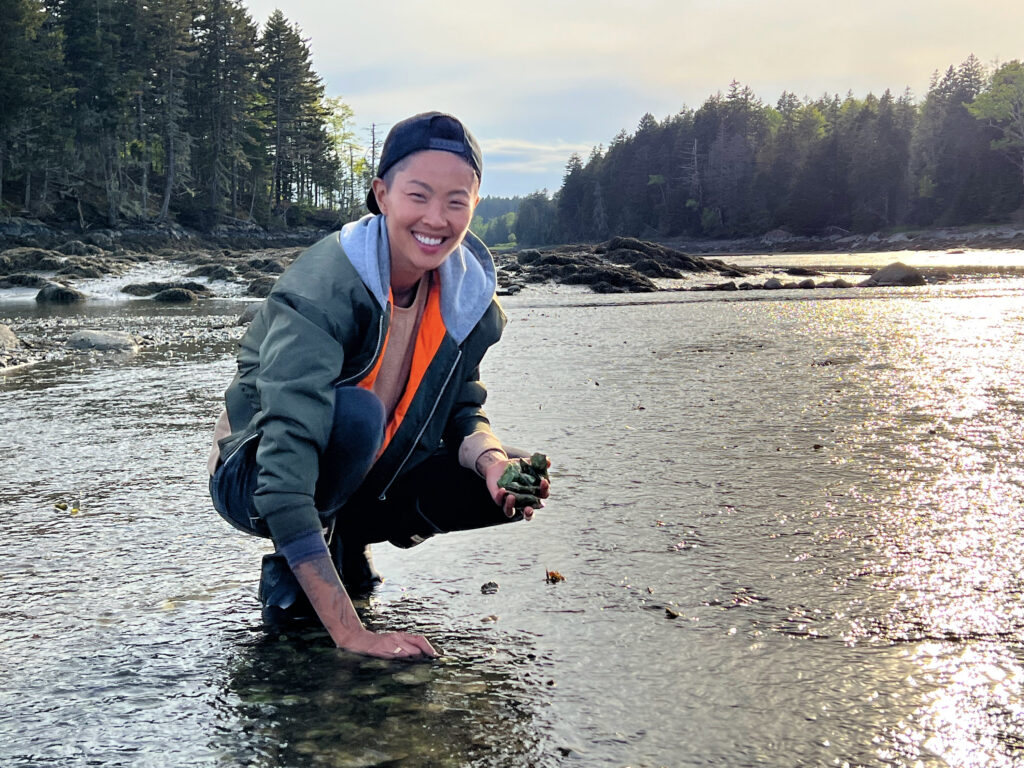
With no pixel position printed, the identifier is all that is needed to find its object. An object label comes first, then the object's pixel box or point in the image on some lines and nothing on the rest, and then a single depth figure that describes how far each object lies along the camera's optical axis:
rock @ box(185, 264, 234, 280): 23.15
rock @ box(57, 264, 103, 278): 22.61
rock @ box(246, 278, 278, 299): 20.02
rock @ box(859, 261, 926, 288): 21.58
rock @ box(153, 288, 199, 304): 17.95
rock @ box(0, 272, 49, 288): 20.66
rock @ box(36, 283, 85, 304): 17.48
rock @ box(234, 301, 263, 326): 12.28
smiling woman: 1.95
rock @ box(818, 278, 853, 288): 21.64
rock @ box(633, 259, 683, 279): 25.94
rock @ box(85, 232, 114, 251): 33.47
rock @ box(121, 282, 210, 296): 19.80
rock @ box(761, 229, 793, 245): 74.75
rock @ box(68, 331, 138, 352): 8.90
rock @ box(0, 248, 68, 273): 23.55
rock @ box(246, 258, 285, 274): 25.02
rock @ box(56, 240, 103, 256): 28.84
